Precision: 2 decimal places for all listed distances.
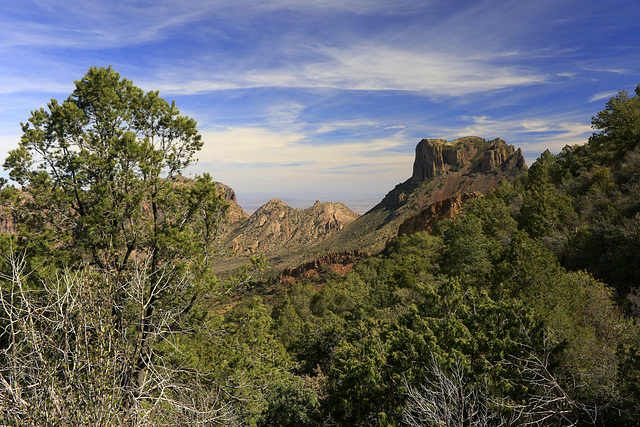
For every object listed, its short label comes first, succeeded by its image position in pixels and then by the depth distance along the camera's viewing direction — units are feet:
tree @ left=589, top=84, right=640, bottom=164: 133.64
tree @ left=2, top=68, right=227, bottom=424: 32.27
